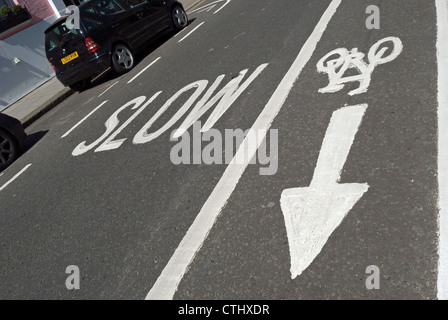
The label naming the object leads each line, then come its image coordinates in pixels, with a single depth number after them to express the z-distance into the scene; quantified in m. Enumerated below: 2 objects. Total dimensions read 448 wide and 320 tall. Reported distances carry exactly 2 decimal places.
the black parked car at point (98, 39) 9.98
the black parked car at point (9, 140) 7.79
